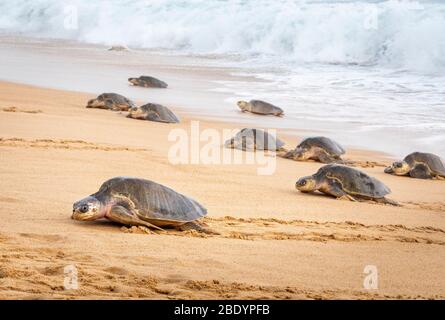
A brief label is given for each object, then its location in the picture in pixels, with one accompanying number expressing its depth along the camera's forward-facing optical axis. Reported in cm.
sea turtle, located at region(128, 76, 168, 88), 1708
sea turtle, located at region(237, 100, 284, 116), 1376
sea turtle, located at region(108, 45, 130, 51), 2822
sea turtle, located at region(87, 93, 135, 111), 1329
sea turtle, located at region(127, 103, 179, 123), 1227
